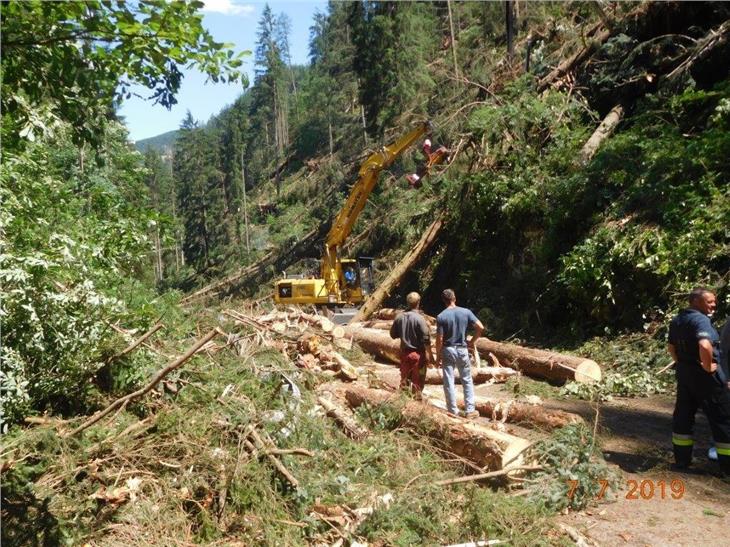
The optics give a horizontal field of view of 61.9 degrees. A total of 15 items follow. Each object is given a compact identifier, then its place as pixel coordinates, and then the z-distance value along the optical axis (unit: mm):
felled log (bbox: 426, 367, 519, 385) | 10750
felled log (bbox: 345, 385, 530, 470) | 5953
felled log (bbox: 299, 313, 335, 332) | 13458
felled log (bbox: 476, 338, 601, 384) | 9805
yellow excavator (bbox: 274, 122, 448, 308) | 17094
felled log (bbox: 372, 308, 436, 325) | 16484
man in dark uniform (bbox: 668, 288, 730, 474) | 5621
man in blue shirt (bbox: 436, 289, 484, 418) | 7824
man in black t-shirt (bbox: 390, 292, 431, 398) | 8211
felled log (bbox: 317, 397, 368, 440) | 6932
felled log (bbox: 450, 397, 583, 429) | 7008
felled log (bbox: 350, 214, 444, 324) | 17797
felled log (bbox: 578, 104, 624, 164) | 14711
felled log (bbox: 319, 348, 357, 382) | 10445
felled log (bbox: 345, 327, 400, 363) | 12516
